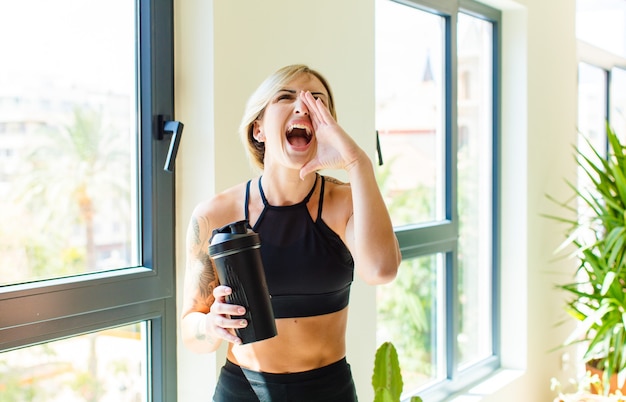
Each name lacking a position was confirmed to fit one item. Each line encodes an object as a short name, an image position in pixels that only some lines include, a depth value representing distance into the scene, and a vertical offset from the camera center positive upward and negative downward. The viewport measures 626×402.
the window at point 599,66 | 5.08 +0.85
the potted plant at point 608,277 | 3.55 -0.46
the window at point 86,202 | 1.73 -0.04
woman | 1.52 -0.12
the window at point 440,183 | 3.13 +0.01
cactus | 1.52 -0.39
